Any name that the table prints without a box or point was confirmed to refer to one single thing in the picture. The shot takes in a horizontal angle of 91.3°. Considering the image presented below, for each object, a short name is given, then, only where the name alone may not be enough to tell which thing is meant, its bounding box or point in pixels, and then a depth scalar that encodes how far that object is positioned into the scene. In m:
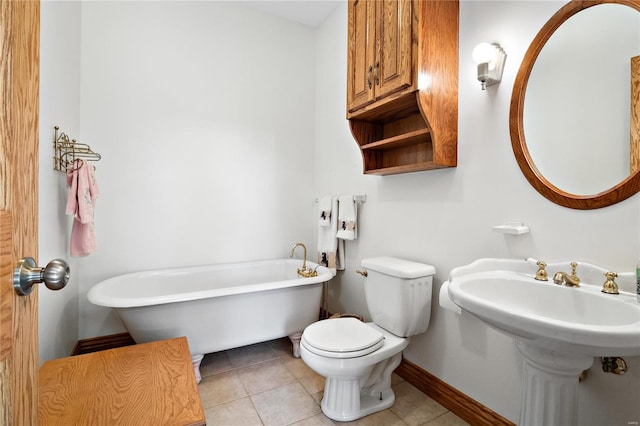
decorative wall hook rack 1.84
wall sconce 1.48
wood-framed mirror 1.15
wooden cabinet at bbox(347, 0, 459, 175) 1.63
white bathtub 1.87
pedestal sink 0.85
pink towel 1.86
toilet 1.58
